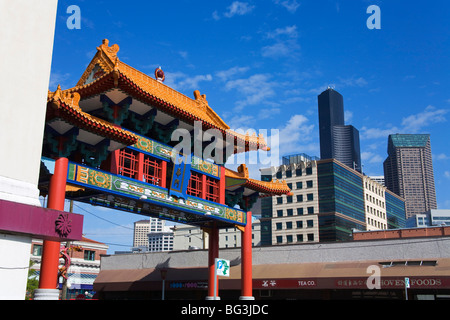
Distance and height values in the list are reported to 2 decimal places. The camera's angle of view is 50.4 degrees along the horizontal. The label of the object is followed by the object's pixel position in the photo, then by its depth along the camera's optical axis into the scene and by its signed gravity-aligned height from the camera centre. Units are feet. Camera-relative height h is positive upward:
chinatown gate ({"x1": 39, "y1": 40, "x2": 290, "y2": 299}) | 71.31 +22.87
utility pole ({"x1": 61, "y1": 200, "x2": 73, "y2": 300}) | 113.41 +0.36
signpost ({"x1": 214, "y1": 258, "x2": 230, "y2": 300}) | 48.21 +2.14
